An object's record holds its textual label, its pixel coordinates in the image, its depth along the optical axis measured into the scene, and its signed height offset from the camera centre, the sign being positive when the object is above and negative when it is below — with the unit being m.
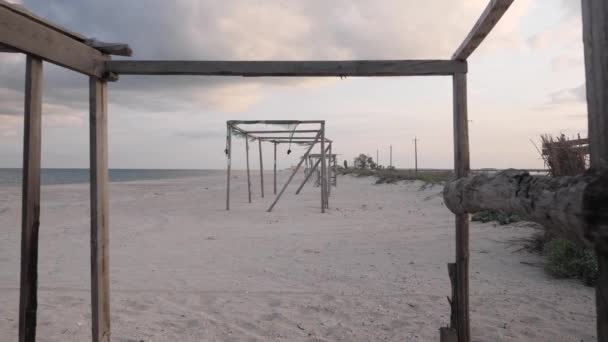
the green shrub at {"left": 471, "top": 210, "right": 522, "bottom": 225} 8.01 -0.78
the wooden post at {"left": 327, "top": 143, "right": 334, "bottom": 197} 14.76 +0.22
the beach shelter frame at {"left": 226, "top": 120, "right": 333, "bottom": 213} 11.09 +1.39
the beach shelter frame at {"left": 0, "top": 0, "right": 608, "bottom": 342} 2.31 +0.64
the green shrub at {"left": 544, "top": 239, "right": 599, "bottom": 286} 4.50 -0.93
